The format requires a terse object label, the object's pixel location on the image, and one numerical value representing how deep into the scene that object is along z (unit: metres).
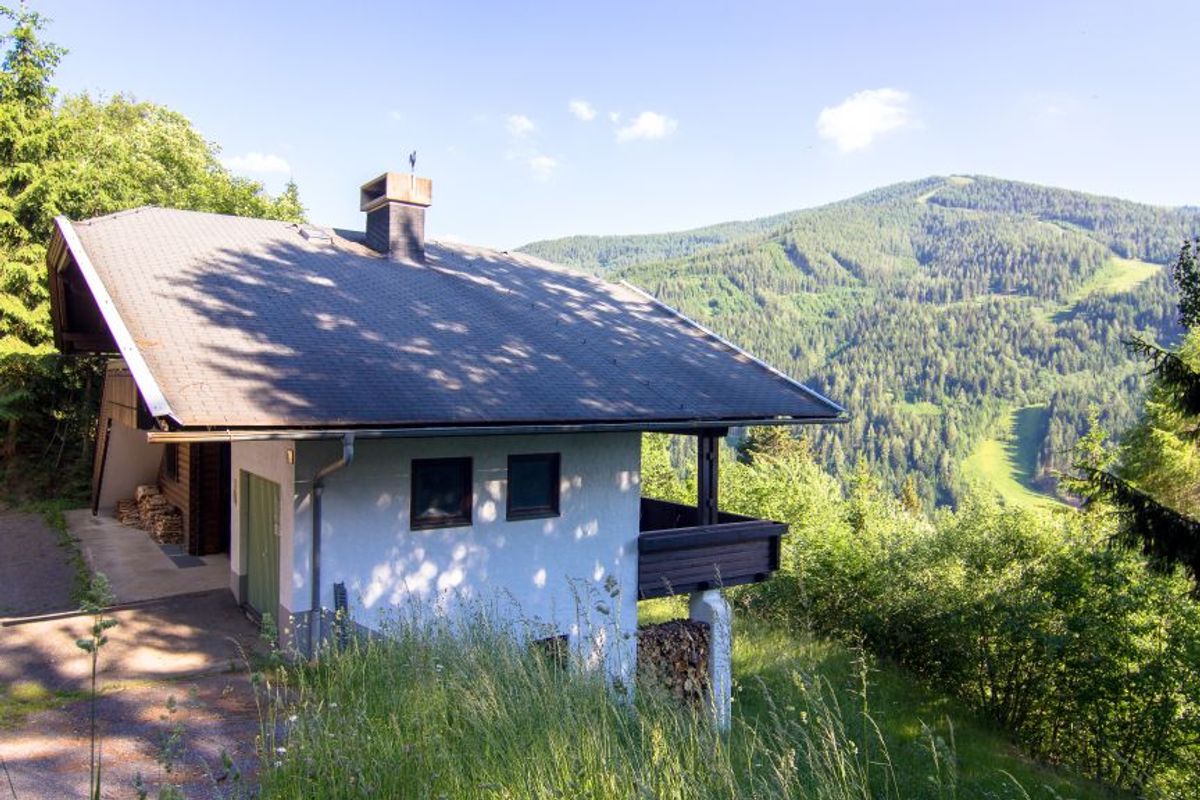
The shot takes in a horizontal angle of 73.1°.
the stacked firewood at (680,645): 11.39
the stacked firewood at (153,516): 13.33
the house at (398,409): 7.97
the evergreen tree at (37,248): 17.81
